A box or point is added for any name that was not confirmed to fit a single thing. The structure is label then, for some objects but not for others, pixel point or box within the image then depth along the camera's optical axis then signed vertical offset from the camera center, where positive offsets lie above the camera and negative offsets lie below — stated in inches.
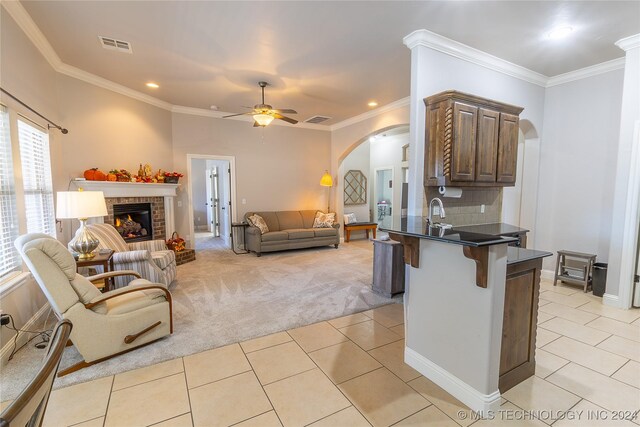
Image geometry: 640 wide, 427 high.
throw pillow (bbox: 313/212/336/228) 273.7 -27.0
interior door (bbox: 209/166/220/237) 321.6 -12.4
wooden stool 153.9 -42.4
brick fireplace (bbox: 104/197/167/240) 202.4 -15.9
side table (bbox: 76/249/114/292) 114.7 -28.5
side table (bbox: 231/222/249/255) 254.5 -39.5
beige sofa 239.5 -36.4
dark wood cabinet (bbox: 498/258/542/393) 76.4 -35.6
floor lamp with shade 286.7 +11.5
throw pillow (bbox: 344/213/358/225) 309.1 -28.4
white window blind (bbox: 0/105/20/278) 98.5 -4.8
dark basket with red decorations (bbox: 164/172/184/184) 216.5 +10.4
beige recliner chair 81.7 -38.2
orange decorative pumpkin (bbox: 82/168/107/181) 168.4 +9.2
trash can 146.5 -43.4
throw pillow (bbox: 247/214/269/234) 242.7 -26.7
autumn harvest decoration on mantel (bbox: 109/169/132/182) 183.7 +10.4
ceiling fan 169.5 +46.0
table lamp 112.7 -8.1
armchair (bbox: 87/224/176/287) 133.5 -33.1
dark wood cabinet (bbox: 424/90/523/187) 119.2 +23.3
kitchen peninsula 69.5 -31.6
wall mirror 330.6 +4.5
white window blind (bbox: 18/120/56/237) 117.4 +5.1
